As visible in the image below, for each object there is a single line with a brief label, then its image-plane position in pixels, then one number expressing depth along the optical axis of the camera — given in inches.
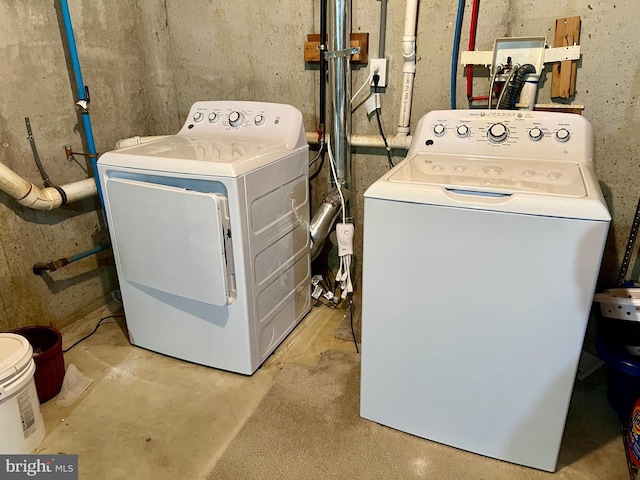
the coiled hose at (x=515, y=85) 67.7
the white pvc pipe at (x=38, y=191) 68.9
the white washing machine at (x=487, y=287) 45.9
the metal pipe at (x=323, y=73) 77.7
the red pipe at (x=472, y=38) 70.8
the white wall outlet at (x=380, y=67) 79.3
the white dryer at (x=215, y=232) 62.9
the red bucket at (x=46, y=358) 65.7
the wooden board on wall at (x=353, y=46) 78.9
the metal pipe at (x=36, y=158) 74.9
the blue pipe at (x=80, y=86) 74.4
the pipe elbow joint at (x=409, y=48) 74.5
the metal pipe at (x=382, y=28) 76.8
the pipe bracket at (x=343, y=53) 74.1
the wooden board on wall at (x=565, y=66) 65.7
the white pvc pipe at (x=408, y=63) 73.5
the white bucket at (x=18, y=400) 54.2
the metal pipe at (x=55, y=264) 78.4
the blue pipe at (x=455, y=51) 71.7
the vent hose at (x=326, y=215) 82.3
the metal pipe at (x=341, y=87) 72.6
